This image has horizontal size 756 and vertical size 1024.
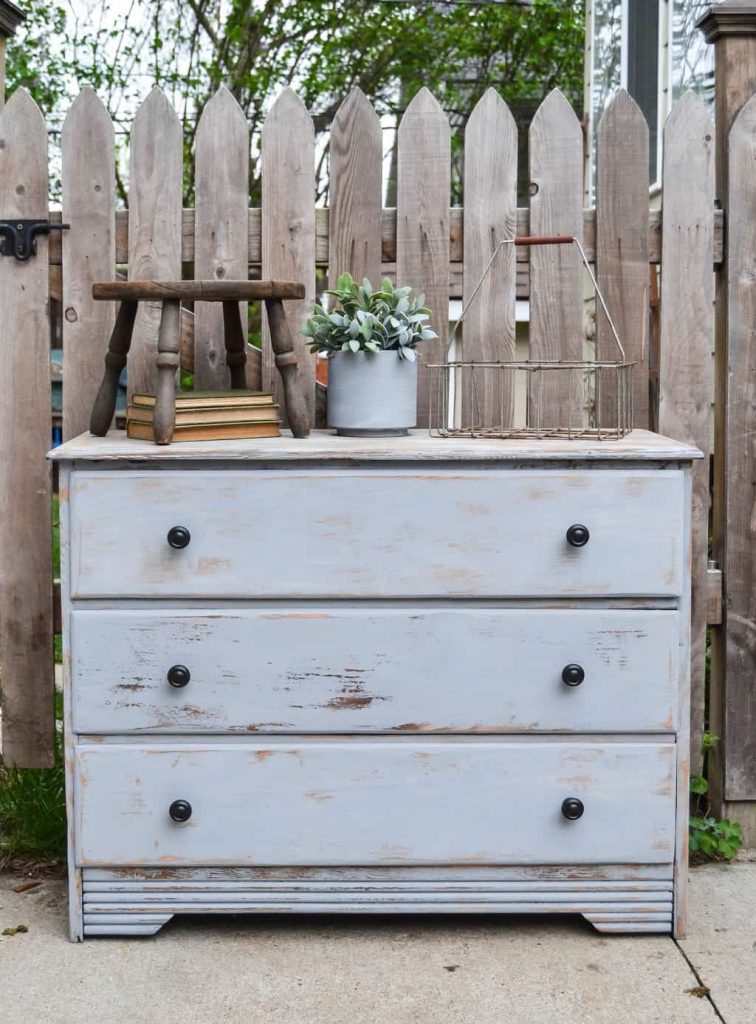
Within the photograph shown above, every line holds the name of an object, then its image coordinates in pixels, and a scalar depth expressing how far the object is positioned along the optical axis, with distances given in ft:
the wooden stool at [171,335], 8.86
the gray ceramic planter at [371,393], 9.48
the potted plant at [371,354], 9.46
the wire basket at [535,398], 10.61
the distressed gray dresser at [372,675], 8.70
